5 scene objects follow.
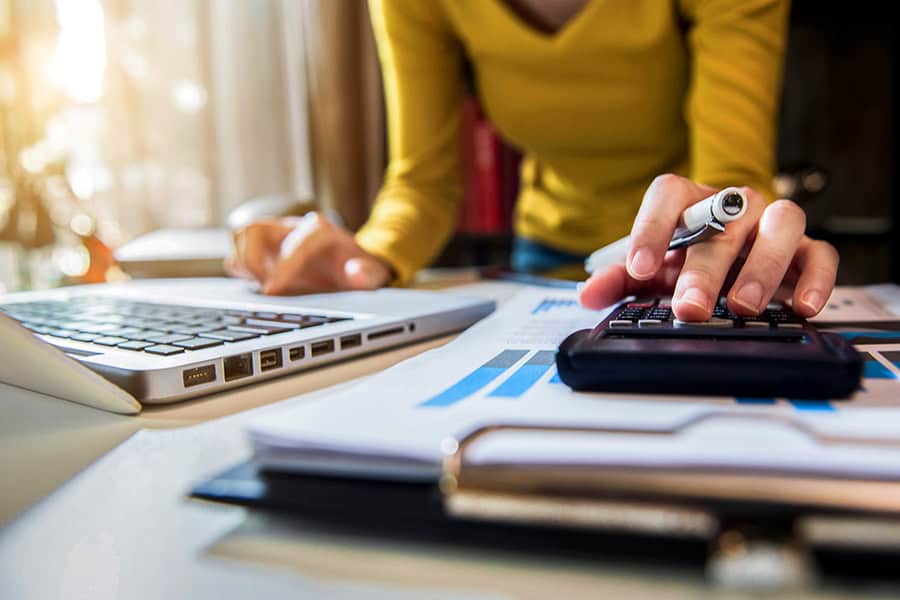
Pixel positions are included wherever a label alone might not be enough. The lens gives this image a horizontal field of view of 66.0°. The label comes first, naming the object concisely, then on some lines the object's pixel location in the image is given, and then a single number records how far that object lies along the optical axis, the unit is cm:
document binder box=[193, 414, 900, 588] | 17
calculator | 24
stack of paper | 19
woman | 48
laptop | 32
